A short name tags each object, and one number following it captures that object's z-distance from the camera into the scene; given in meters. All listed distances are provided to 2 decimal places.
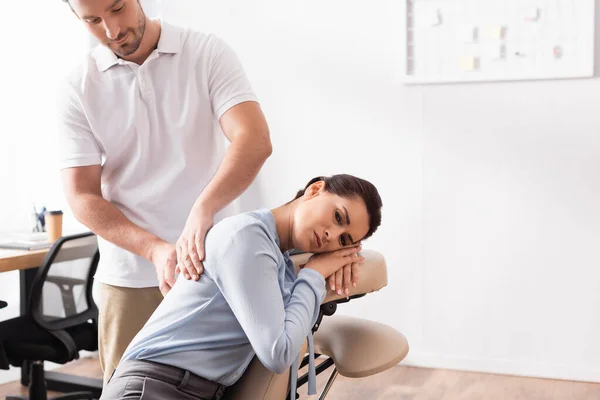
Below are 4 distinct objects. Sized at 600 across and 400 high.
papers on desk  3.10
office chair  2.87
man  1.77
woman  1.36
